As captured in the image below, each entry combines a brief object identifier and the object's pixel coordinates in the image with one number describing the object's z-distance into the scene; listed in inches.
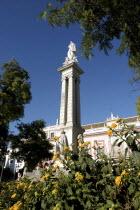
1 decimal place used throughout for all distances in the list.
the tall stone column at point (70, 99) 469.8
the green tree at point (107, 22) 163.5
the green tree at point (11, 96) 453.7
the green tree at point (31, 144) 544.1
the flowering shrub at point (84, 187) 67.7
